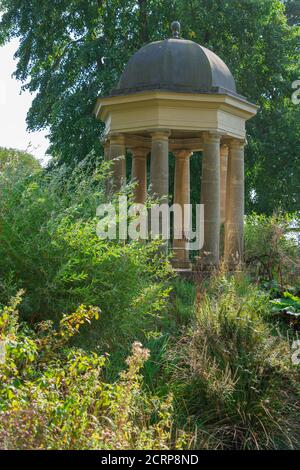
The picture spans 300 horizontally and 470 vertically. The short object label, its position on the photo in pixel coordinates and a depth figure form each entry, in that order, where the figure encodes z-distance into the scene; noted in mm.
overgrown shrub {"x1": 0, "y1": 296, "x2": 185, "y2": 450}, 6133
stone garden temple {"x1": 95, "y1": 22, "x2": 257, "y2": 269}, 18562
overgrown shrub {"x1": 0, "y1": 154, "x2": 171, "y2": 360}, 9531
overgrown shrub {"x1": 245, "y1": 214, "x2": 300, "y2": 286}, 17391
